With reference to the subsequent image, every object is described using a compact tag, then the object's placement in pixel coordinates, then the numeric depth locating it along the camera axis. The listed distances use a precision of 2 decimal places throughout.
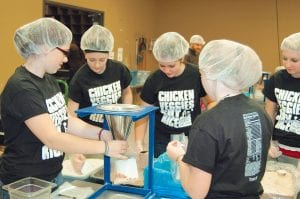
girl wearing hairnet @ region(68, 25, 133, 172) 2.49
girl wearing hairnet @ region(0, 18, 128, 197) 1.46
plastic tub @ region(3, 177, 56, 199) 1.32
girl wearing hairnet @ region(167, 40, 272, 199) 1.20
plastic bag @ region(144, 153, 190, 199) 1.67
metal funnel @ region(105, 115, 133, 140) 1.53
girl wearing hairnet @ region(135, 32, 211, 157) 2.40
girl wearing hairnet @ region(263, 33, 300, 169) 2.27
